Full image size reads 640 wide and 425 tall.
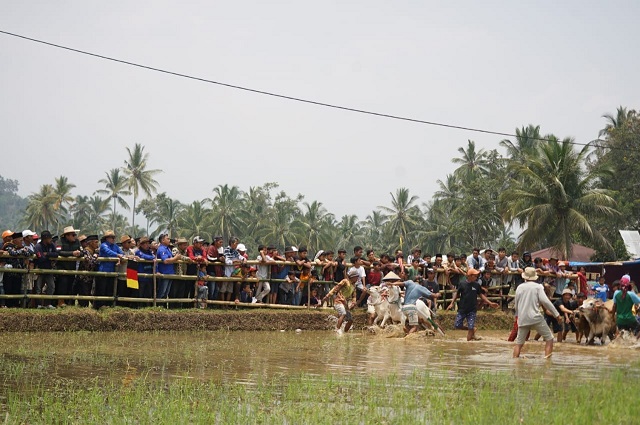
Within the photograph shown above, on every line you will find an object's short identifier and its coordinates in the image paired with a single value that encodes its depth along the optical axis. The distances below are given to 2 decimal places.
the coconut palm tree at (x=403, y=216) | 71.81
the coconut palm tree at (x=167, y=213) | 80.31
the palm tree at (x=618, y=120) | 44.53
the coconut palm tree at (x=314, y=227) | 72.19
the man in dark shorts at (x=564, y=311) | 17.17
